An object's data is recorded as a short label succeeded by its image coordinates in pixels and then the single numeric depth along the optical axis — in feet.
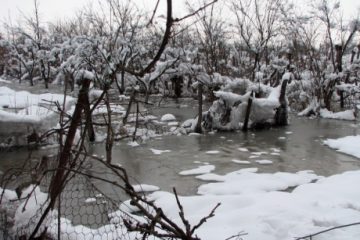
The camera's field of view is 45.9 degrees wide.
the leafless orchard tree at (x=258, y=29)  50.62
